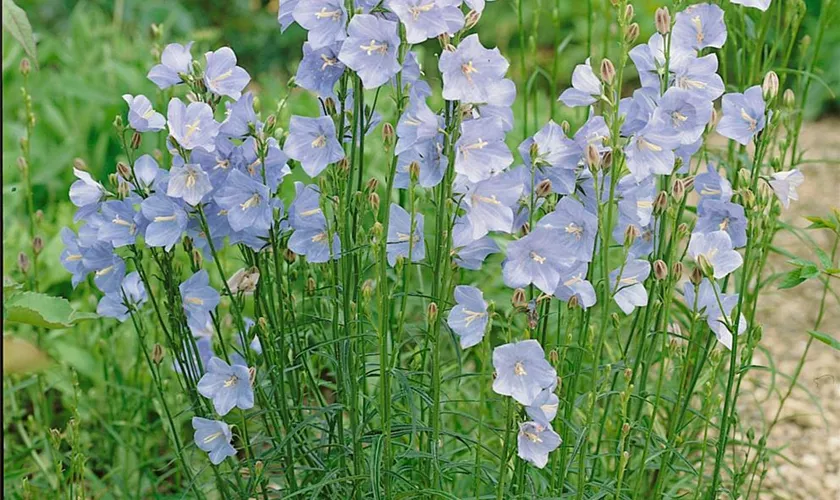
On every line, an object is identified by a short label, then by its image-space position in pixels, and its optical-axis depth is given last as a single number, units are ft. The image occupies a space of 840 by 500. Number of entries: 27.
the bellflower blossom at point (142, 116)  4.60
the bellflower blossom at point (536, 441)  4.42
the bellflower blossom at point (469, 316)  4.42
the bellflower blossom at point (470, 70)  4.27
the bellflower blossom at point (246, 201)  4.55
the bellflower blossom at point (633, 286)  4.57
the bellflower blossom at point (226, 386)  4.65
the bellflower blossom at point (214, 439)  4.74
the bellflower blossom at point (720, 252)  4.51
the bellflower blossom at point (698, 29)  4.68
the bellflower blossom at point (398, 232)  4.61
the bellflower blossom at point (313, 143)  4.49
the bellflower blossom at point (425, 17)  4.26
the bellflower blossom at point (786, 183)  4.62
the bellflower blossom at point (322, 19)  4.41
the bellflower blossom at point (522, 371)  4.33
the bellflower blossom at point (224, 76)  4.63
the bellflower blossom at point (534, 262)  4.36
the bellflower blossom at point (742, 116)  4.57
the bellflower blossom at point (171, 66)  4.66
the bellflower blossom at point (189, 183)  4.54
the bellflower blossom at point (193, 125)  4.53
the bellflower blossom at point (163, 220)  4.58
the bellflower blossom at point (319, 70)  4.49
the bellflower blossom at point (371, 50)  4.31
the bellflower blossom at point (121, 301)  4.92
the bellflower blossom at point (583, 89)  4.51
